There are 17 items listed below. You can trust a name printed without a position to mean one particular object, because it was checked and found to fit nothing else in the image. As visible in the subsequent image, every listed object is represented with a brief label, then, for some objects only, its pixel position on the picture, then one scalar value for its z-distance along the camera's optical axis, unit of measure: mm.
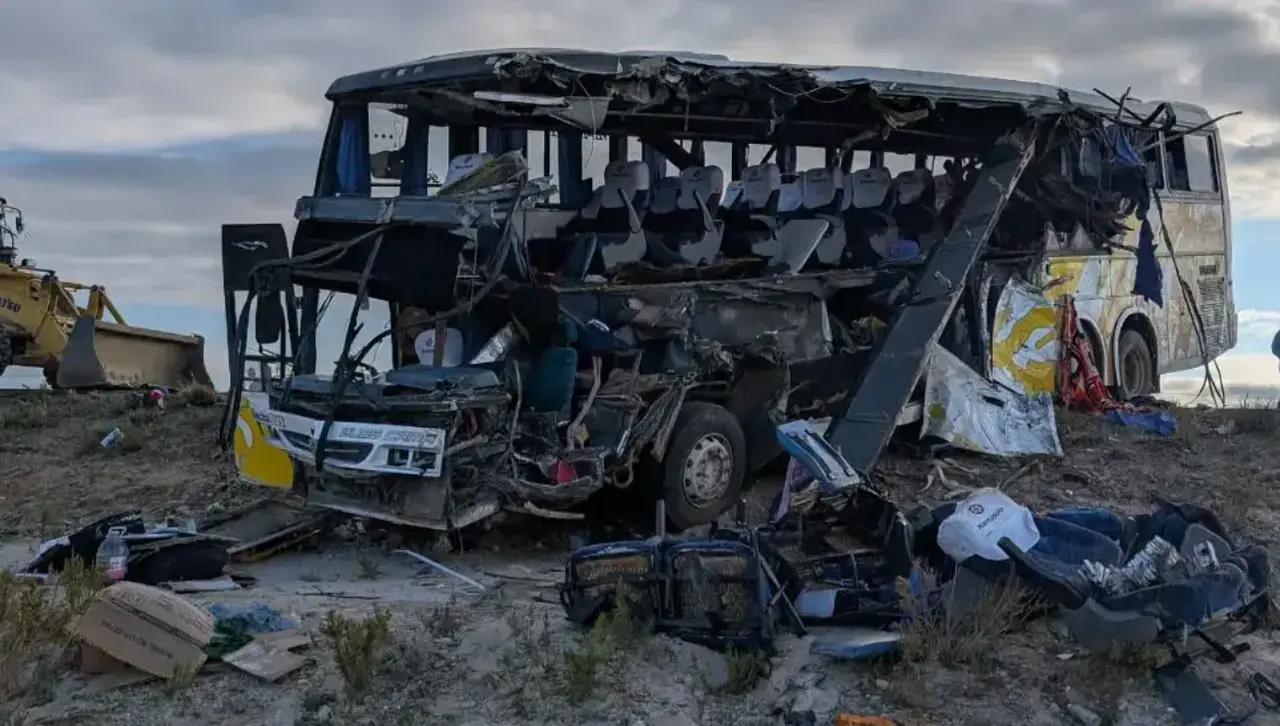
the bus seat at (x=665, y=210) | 10312
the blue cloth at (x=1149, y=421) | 11828
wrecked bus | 7941
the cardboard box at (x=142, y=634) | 5609
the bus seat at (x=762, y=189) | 11500
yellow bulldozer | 17922
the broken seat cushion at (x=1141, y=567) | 5645
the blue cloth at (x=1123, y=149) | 12641
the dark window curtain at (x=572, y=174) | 10039
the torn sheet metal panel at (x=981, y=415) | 10609
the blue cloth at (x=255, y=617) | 6273
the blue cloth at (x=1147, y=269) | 13125
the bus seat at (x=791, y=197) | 11578
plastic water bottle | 7121
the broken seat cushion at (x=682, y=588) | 5949
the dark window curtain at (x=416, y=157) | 9438
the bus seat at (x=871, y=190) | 11797
